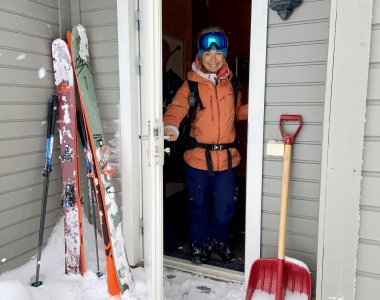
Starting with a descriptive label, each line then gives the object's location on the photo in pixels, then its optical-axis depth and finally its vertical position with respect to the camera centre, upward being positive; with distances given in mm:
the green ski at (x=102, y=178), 2254 -476
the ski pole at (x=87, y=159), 2478 -362
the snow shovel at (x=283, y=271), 2027 -974
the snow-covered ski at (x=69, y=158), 2451 -356
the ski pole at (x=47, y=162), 2350 -371
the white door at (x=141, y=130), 1740 -139
